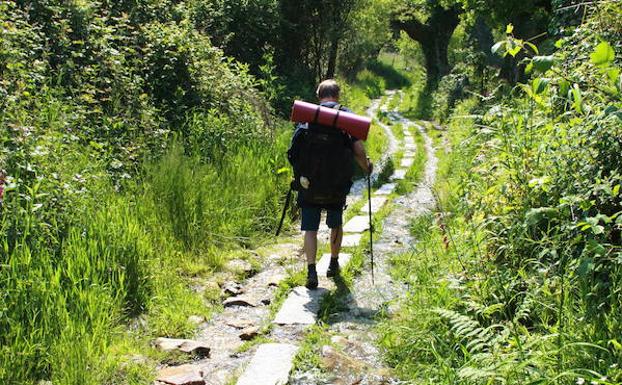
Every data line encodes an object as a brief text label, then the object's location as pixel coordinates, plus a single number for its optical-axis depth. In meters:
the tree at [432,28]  27.73
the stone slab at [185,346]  3.93
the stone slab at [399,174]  11.31
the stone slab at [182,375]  3.45
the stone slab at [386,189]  9.74
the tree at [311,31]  13.80
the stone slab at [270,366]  3.54
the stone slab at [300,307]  4.48
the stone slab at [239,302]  4.93
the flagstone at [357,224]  7.14
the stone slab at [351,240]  6.48
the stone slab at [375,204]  8.23
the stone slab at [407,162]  12.74
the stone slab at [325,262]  5.63
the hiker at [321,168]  4.94
